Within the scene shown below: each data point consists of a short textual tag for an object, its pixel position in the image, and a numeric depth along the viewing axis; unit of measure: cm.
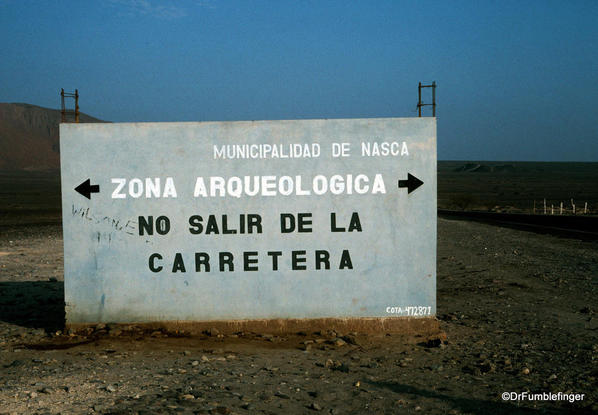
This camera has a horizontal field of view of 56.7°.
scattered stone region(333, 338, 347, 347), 770
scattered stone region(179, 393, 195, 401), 575
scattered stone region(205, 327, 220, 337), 819
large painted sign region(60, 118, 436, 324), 823
